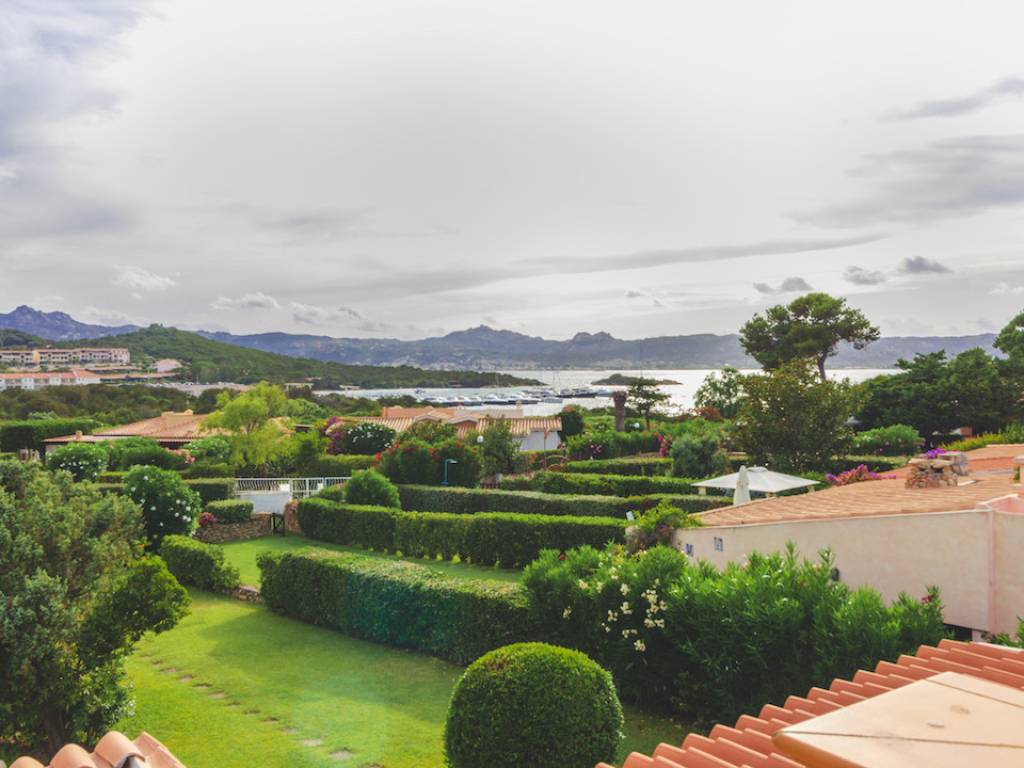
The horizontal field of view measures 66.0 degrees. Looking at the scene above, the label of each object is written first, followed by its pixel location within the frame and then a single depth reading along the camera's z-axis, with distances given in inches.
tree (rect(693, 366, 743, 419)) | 2101.4
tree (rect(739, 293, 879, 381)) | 2364.7
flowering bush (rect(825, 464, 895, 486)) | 773.3
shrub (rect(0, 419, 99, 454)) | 1870.1
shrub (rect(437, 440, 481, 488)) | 1098.1
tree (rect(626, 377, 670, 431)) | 2114.9
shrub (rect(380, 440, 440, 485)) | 1075.9
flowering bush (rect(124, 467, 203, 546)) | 789.9
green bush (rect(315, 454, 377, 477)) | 1347.2
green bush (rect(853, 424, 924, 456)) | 1304.1
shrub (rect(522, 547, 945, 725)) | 279.1
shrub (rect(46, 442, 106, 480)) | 1231.5
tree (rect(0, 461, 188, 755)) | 302.7
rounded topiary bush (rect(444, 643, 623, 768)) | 261.0
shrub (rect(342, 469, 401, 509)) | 944.3
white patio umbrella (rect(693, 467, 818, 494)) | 754.2
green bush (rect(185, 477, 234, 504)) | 1043.9
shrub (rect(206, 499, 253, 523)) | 949.8
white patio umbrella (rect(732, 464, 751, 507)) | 701.9
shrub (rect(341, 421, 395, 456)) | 1510.8
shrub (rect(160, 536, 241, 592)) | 677.9
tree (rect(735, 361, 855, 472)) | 989.2
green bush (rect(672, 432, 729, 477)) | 1139.9
